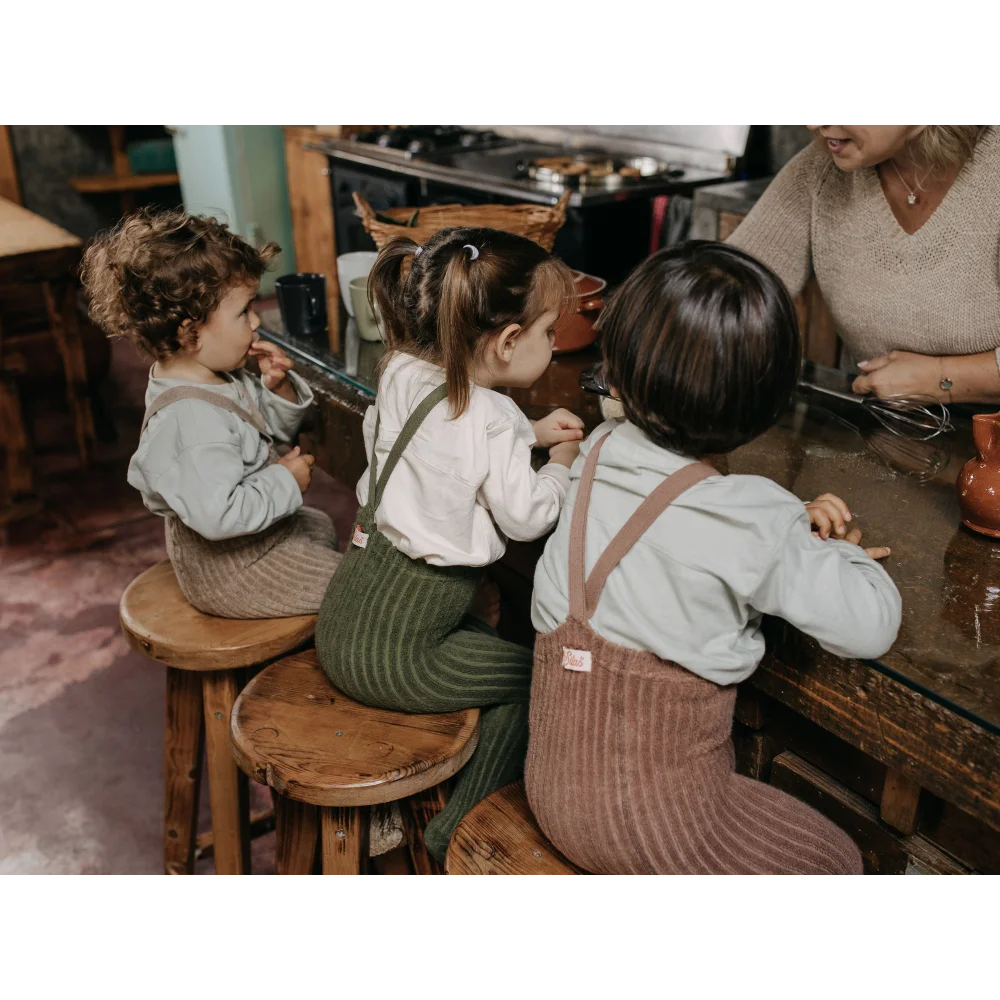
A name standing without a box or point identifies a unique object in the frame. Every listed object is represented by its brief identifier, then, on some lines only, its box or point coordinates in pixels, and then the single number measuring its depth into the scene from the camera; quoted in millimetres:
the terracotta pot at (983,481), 1231
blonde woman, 1707
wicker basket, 1915
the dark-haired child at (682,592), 1052
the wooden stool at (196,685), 1635
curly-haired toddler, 1536
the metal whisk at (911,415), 1602
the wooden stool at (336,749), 1328
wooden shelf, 6180
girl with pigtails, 1309
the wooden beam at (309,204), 5402
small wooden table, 3469
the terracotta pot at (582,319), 1973
